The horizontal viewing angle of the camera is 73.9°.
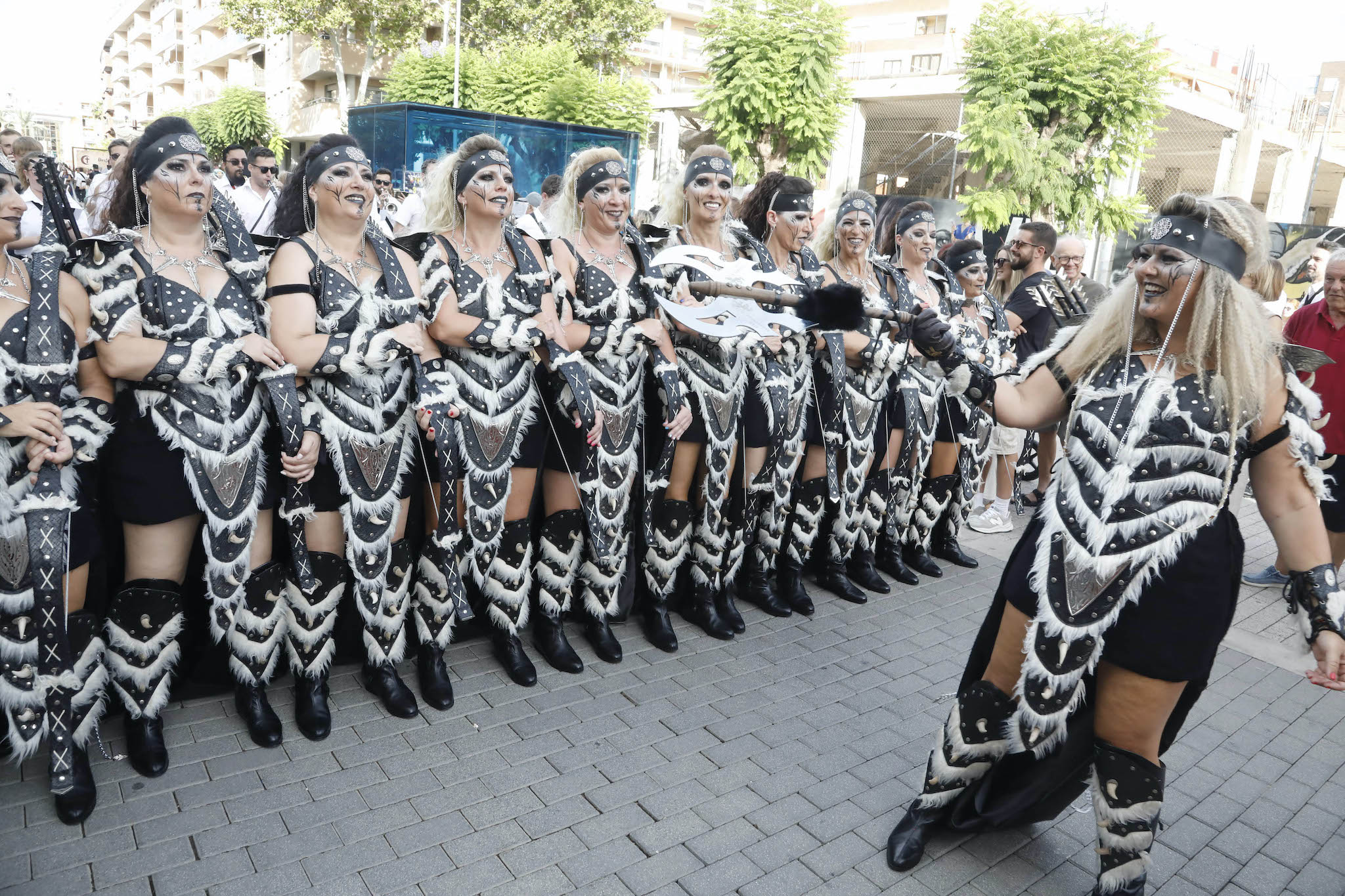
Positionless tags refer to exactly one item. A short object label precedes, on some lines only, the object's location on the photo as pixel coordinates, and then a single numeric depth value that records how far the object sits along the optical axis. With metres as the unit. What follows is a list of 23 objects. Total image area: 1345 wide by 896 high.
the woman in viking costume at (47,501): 2.60
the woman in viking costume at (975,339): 5.33
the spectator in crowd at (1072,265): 6.66
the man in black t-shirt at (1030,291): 5.95
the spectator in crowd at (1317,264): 7.28
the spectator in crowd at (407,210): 8.25
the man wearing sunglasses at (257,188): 6.65
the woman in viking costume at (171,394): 2.80
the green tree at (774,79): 16.75
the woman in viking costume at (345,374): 3.09
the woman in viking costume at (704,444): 4.18
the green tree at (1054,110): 14.17
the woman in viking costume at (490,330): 3.43
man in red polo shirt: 5.25
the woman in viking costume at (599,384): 3.82
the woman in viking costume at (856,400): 4.72
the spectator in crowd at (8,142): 6.71
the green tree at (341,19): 30.89
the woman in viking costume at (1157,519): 2.39
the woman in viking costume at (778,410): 4.39
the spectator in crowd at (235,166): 7.43
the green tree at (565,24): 29.97
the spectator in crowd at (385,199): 9.65
